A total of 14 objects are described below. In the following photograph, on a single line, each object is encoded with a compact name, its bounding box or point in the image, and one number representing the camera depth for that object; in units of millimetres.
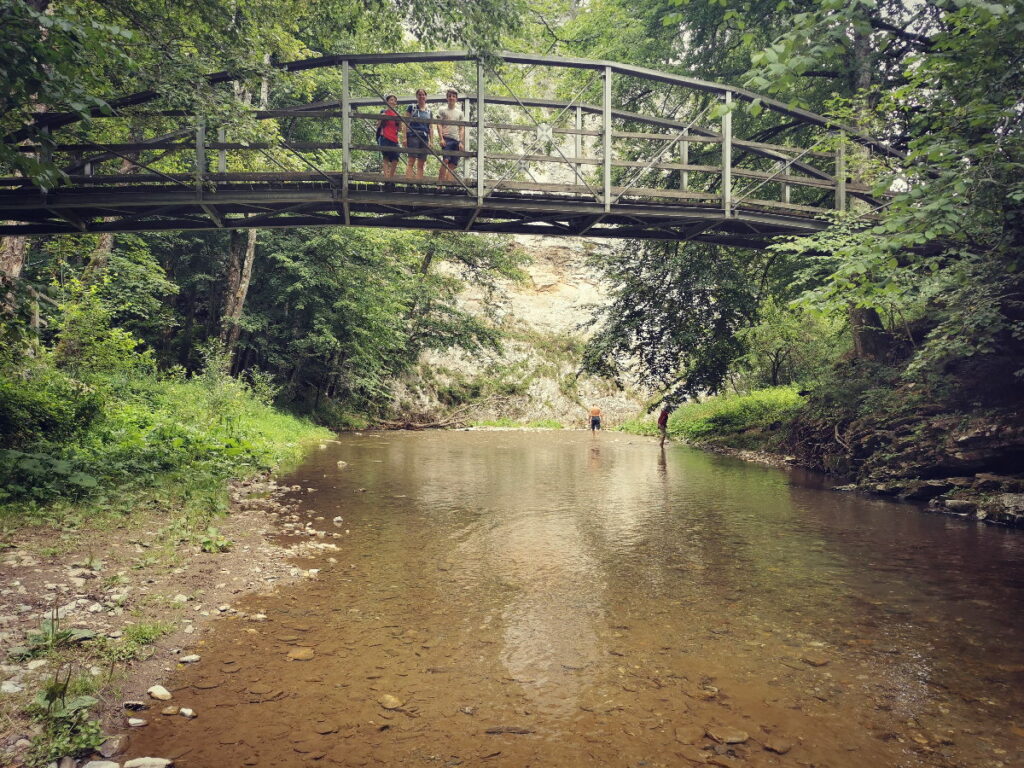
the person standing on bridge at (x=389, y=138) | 12578
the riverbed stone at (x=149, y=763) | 2818
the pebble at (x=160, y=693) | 3475
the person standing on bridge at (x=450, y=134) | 12438
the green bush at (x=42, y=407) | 7539
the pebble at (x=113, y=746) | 2912
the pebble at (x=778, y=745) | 3193
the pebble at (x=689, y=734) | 3283
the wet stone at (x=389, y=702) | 3551
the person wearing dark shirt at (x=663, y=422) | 21091
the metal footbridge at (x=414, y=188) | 10492
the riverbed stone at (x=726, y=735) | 3287
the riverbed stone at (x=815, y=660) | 4188
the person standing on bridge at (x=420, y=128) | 11776
